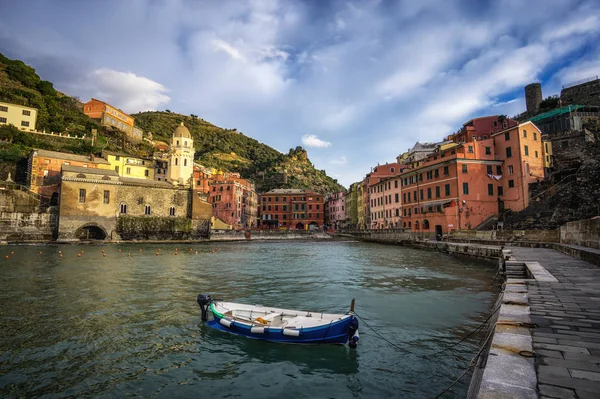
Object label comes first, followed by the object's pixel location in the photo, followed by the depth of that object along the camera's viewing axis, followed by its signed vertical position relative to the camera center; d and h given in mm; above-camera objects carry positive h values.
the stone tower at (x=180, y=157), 72062 +16318
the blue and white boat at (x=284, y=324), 8305 -2645
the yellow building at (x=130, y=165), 66500 +13968
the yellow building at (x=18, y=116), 60625 +22059
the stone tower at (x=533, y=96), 77312 +32400
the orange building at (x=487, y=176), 41031 +6858
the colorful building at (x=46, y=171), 52906 +9869
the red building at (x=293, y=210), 96562 +5697
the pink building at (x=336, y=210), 97125 +5832
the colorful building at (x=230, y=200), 77875 +7258
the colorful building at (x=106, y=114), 87500 +32186
